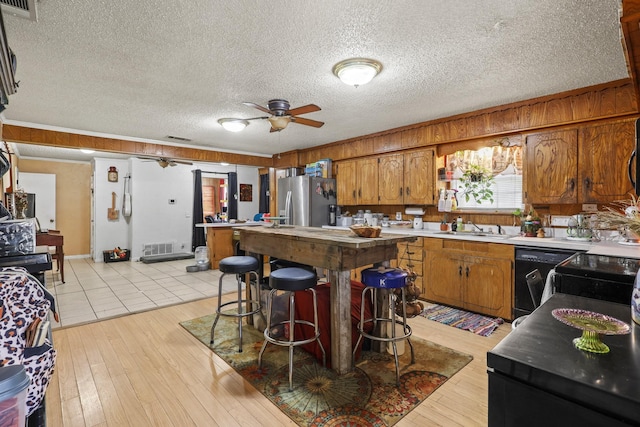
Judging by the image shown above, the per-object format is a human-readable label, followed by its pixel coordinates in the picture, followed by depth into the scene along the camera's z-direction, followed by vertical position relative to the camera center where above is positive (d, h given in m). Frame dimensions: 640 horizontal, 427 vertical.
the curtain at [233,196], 8.55 +0.45
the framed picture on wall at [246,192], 8.91 +0.58
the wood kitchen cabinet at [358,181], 5.16 +0.54
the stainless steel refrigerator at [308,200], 5.60 +0.23
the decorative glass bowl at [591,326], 0.83 -0.35
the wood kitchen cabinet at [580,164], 3.00 +0.50
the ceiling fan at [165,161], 5.64 +0.97
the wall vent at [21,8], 1.71 +1.17
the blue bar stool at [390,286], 2.20 -0.54
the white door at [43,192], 6.88 +0.47
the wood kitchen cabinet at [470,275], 3.33 -0.74
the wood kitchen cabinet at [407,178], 4.42 +0.52
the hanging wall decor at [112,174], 7.36 +0.92
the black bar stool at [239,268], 2.79 -0.51
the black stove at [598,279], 1.47 -0.34
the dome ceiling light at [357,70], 2.50 +1.19
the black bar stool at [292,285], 2.22 -0.54
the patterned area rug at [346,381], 1.88 -1.23
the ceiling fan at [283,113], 2.83 +0.96
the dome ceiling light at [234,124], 3.51 +1.05
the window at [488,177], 3.92 +0.47
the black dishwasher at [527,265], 3.00 -0.54
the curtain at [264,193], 8.30 +0.53
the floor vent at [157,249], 7.45 -0.90
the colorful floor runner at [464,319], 3.15 -1.19
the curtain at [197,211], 8.12 +0.03
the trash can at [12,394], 0.76 -0.46
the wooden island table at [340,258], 2.21 -0.36
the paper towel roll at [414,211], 4.78 +0.02
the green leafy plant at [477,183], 4.14 +0.40
